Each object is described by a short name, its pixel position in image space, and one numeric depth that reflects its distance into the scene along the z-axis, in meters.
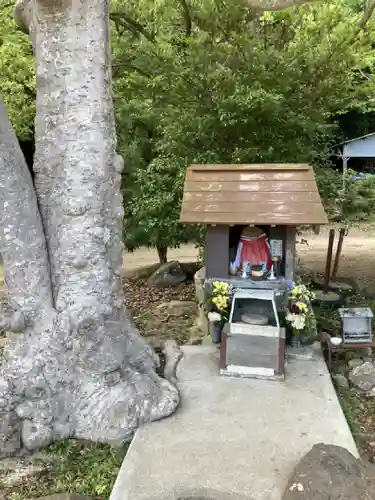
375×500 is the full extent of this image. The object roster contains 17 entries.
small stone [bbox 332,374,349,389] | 5.57
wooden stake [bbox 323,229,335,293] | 7.68
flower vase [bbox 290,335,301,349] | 6.02
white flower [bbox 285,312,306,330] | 5.67
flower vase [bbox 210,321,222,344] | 6.13
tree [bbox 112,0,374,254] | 7.46
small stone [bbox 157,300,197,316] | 8.06
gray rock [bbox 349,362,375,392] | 5.52
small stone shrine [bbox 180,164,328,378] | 5.39
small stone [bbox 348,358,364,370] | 5.92
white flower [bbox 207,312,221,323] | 5.82
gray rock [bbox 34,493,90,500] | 3.61
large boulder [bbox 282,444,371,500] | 3.40
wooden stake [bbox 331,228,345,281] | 8.16
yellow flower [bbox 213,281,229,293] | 5.86
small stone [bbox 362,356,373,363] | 5.97
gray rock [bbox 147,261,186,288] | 10.13
